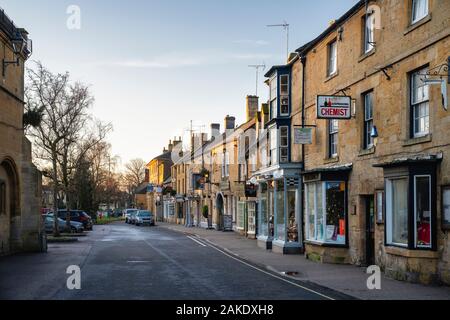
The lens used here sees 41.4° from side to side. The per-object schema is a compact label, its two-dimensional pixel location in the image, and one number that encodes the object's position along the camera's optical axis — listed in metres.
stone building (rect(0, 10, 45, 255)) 23.72
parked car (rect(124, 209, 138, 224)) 73.86
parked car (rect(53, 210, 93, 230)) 50.81
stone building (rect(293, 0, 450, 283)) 15.05
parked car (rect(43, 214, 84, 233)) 42.69
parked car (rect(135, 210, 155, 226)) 65.69
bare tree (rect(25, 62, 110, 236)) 34.84
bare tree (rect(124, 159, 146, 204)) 132.62
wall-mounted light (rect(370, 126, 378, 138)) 18.08
